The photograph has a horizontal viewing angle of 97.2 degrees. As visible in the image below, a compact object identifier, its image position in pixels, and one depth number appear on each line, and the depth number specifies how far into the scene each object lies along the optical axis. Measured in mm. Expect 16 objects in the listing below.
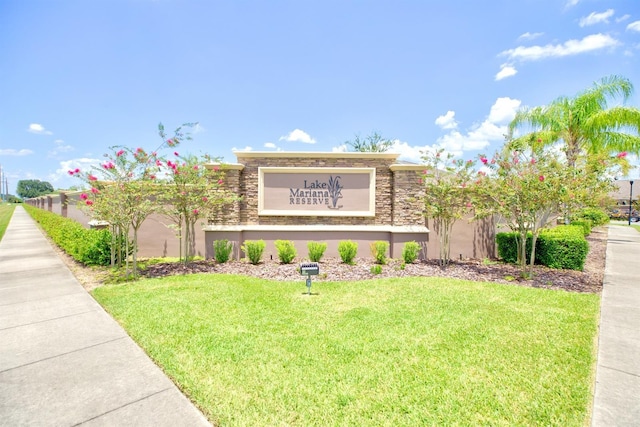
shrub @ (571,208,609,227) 22209
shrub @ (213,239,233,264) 9281
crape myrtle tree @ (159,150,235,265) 8492
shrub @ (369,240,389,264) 9209
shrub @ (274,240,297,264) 9250
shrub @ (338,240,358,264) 9266
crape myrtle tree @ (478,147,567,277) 6988
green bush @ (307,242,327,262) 9234
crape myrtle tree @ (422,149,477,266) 8695
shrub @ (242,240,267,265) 9172
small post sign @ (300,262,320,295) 5836
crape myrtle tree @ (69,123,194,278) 7027
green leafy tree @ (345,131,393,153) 36375
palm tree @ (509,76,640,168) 13508
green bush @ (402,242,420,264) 9203
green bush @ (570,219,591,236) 16875
